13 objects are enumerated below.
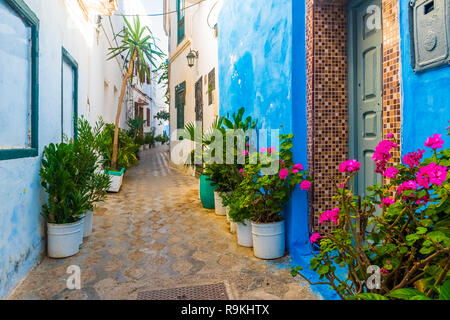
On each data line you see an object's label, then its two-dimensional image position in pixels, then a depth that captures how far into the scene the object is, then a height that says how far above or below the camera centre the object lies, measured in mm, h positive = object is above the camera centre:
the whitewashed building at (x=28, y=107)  2662 +570
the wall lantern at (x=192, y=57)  8492 +2724
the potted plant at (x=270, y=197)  3209 -408
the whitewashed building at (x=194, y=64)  7383 +2707
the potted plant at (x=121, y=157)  7238 +71
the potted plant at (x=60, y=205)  3371 -481
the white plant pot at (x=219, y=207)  5134 -784
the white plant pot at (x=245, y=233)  3652 -866
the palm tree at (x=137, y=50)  8023 +2937
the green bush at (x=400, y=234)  1372 -376
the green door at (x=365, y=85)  2768 +657
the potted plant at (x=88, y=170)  3818 -121
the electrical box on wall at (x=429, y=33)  1684 +688
